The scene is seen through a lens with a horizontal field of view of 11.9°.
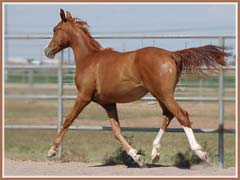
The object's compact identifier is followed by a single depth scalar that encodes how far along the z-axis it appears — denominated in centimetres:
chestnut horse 1592
